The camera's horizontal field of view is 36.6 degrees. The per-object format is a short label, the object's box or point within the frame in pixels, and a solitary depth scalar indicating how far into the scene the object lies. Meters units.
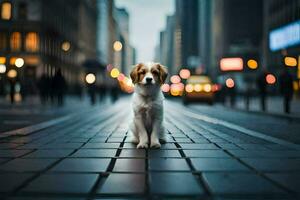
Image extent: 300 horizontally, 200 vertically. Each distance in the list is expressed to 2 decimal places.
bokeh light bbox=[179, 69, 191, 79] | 69.66
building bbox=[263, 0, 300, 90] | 34.03
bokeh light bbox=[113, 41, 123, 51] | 48.70
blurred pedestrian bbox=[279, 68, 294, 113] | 19.56
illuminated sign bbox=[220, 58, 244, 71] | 43.01
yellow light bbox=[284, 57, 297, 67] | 20.80
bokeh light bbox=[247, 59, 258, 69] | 28.49
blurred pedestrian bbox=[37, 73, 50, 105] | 29.34
